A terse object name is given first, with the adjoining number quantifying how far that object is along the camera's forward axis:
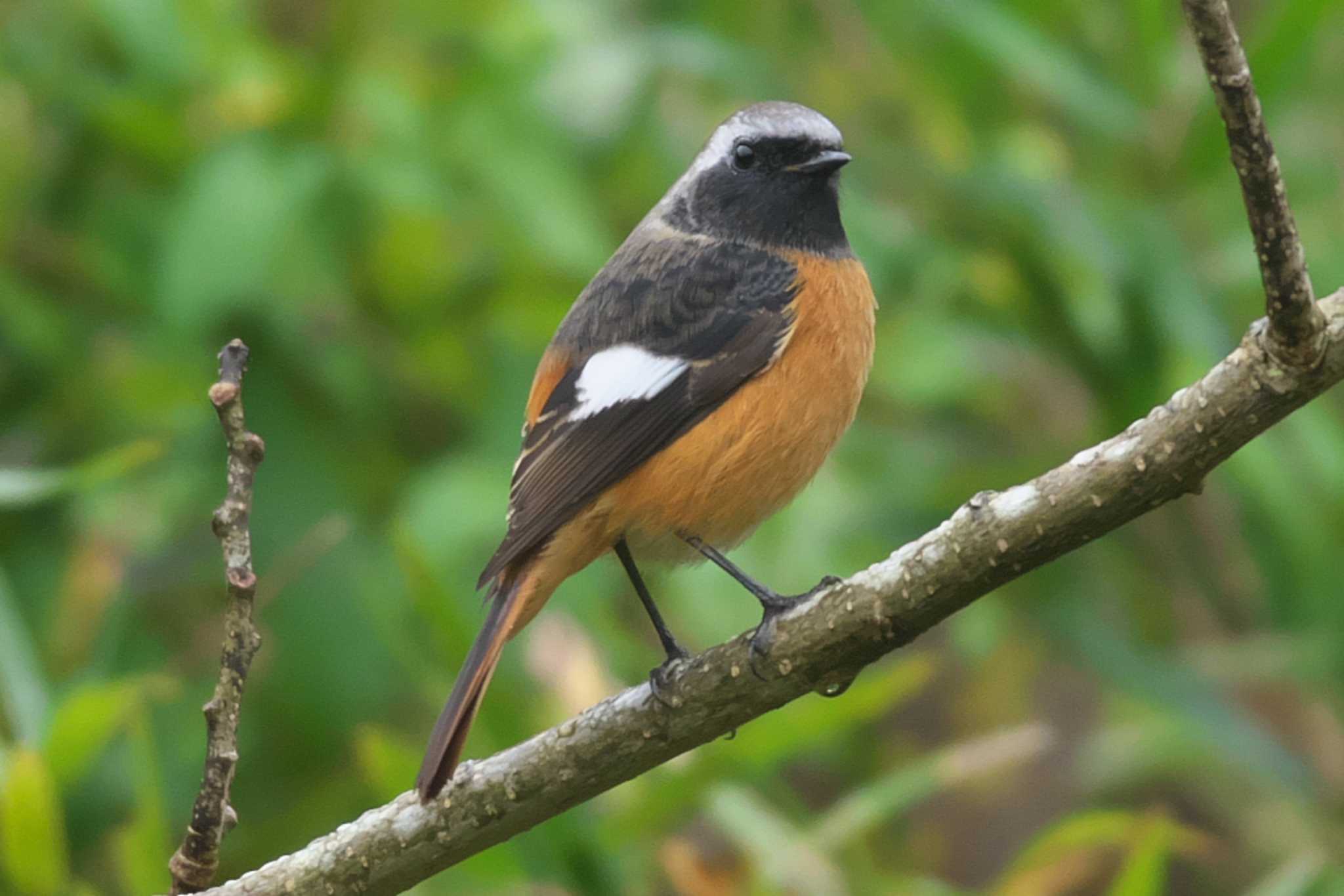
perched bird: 7.03
